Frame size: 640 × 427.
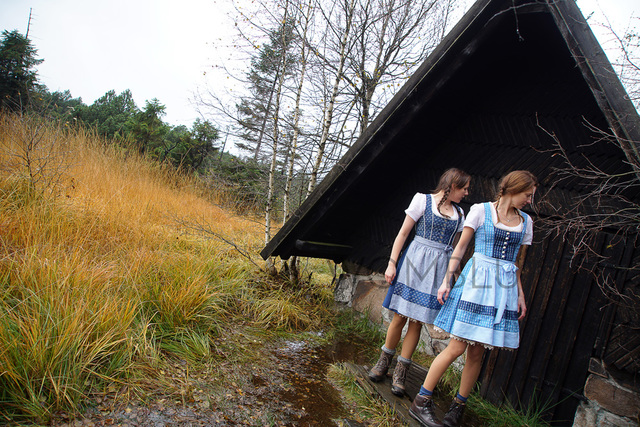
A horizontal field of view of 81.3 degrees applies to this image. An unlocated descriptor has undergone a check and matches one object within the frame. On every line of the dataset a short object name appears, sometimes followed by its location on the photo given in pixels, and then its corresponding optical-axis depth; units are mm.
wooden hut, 2703
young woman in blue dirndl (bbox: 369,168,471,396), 2912
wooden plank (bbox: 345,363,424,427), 2675
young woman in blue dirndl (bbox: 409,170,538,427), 2453
